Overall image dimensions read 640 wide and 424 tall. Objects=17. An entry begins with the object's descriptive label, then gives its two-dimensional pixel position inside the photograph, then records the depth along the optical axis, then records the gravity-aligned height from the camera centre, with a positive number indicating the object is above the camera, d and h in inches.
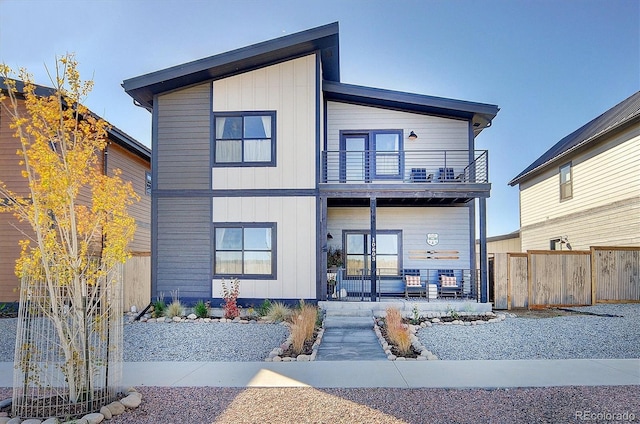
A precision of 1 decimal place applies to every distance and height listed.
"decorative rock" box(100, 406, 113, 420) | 191.5 -70.0
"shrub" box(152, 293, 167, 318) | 473.4 -66.3
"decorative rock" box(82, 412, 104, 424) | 185.6 -70.3
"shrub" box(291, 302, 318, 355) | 316.2 -62.1
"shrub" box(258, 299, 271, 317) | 460.4 -64.5
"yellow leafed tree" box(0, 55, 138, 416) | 199.8 -1.3
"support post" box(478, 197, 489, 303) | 484.1 -27.3
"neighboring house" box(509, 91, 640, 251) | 576.7 +83.7
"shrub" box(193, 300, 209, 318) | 470.0 -68.0
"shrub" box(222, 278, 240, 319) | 464.1 -56.0
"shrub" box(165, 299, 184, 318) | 464.4 -67.3
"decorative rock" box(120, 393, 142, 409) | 202.2 -69.2
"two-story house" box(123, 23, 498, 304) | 493.0 +70.9
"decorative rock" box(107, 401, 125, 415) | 195.5 -69.5
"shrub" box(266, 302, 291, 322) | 439.7 -66.6
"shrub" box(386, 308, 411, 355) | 306.3 -62.1
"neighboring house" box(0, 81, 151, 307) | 516.1 +81.8
